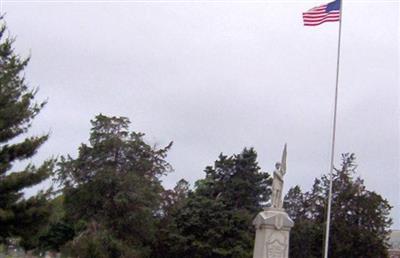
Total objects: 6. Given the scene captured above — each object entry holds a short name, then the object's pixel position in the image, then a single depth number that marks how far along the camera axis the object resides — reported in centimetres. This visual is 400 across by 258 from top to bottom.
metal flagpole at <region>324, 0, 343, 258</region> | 2641
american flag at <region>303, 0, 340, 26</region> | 2536
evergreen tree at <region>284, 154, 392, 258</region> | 4669
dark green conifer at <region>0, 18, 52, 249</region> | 2103
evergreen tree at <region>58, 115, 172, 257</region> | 4434
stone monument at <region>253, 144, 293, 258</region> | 2289
